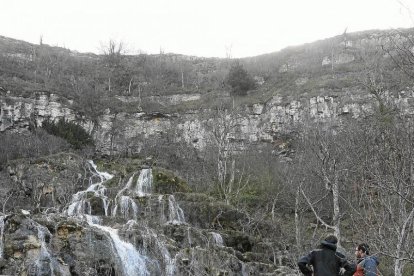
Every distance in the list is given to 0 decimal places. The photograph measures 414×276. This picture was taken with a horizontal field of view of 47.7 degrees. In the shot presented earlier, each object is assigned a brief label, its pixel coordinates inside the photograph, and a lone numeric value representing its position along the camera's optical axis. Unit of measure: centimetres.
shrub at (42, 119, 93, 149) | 3953
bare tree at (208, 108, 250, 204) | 3159
